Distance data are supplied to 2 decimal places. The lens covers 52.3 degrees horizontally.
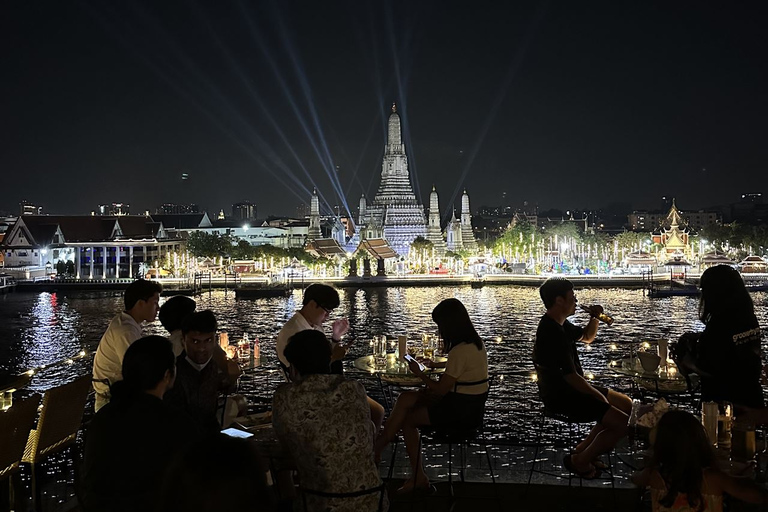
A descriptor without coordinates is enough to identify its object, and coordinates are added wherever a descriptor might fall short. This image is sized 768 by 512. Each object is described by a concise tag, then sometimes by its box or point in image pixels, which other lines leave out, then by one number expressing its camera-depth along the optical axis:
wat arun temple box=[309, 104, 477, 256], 73.00
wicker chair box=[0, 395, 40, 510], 4.20
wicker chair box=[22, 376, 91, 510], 4.75
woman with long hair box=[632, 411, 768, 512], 3.01
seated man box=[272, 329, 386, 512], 3.33
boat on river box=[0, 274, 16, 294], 47.77
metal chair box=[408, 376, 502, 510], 4.75
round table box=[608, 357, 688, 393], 5.40
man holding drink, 4.94
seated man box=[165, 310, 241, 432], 4.08
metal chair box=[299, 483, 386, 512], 3.36
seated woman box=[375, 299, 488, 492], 4.71
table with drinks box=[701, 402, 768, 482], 3.88
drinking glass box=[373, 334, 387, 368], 6.23
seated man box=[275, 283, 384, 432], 5.07
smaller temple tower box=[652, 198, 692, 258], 52.16
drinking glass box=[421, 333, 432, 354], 6.41
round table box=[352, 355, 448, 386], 5.66
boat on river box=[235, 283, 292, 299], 42.62
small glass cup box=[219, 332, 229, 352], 6.56
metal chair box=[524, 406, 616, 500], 4.93
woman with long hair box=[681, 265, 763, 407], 4.60
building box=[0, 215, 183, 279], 62.31
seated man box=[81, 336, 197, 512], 2.83
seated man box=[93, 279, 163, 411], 4.78
